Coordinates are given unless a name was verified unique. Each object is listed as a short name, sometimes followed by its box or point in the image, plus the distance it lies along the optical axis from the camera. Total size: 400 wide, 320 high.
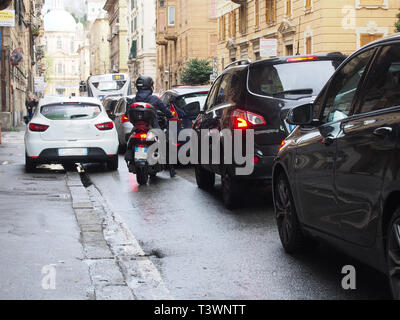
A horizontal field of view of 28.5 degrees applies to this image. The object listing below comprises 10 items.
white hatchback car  14.96
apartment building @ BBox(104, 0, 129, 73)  110.88
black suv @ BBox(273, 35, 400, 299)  4.42
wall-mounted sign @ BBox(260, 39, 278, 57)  32.12
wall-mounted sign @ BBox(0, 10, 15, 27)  28.53
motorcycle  12.73
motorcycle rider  13.18
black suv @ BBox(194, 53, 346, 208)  8.81
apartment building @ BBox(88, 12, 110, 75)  148.12
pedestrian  46.03
